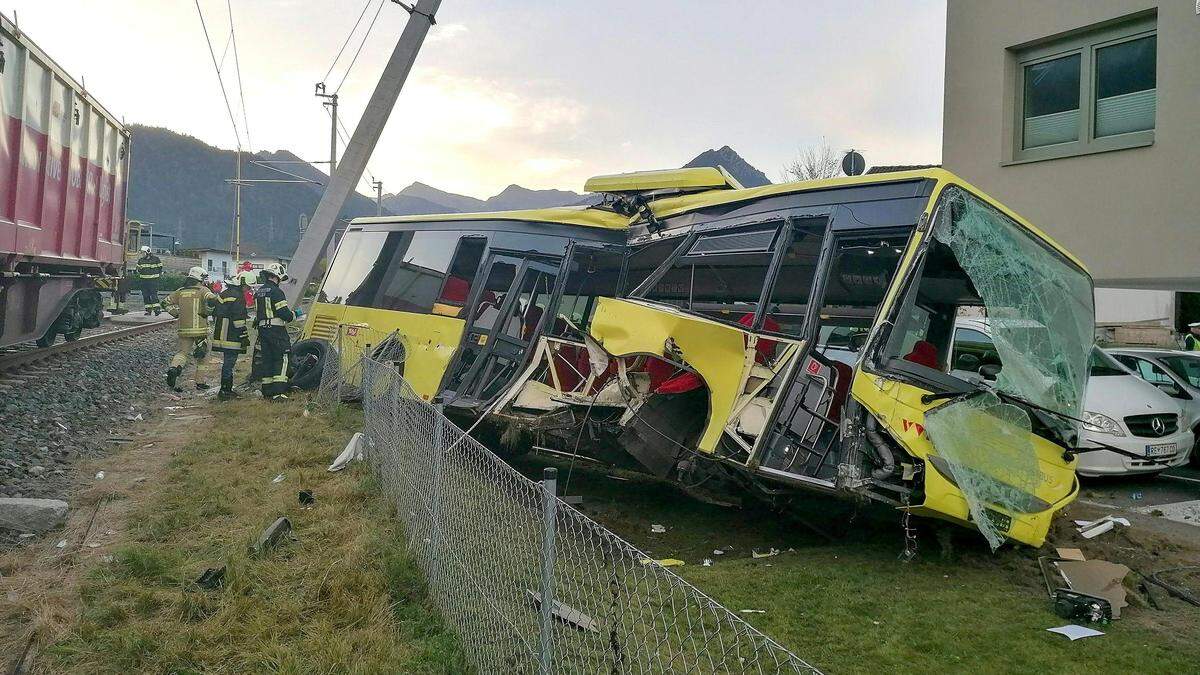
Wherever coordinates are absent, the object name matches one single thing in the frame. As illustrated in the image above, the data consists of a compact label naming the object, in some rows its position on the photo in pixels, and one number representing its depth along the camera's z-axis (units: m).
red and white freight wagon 8.81
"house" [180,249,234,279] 45.39
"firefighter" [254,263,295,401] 10.47
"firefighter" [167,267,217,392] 10.88
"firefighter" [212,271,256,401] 10.21
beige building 8.55
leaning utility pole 14.81
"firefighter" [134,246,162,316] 18.95
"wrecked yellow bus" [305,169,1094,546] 4.67
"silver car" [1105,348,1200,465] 8.62
